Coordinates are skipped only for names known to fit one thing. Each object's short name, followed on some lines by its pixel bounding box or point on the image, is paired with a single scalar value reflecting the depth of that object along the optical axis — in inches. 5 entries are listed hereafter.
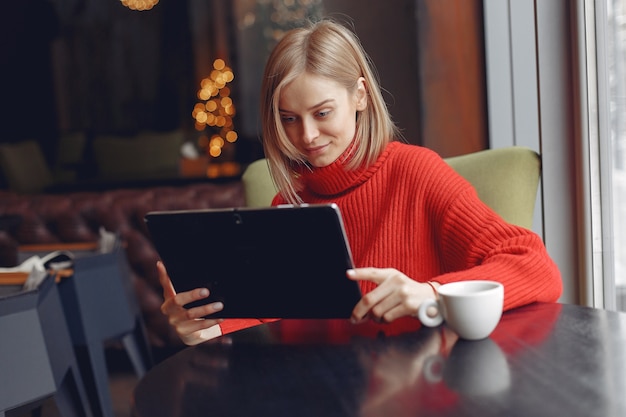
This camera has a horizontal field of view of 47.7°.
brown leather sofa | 134.0
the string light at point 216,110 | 300.2
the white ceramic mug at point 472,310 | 34.9
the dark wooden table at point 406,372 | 28.0
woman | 46.9
